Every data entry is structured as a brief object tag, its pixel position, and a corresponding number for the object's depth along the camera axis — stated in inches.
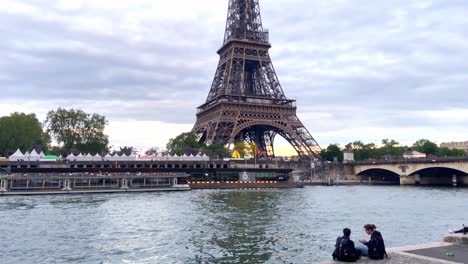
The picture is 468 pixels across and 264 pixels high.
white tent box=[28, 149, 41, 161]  3307.6
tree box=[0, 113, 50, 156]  3700.8
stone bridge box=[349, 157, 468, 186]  3539.6
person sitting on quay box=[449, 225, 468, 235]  621.2
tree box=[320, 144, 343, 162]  5629.9
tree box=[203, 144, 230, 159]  3788.9
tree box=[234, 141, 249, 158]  4217.5
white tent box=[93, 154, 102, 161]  3529.0
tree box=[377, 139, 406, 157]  6018.7
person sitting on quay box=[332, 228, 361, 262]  508.4
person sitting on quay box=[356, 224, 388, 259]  510.6
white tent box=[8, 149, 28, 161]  3267.7
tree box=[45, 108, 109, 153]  4185.5
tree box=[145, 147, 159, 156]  5053.2
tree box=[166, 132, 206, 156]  4042.8
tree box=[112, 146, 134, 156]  3953.5
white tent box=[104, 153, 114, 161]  3569.4
